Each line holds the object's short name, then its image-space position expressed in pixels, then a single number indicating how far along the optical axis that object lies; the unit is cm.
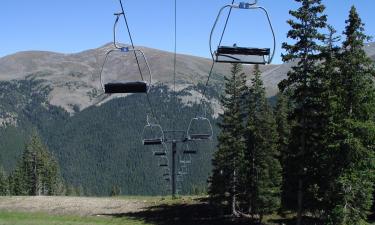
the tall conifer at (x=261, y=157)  5603
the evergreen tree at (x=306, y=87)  3778
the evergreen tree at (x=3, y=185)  12762
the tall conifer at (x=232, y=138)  5909
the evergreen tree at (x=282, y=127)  6110
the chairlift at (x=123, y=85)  1672
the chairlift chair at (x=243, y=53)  1597
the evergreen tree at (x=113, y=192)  15995
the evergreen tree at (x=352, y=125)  3628
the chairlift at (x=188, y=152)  4331
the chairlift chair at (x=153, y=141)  4038
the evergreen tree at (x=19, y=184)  12225
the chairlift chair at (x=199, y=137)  3743
